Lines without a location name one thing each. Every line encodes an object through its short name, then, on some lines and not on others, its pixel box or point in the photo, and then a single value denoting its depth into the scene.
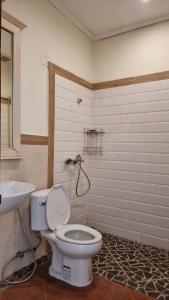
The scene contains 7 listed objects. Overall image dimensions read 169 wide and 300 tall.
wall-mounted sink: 1.52
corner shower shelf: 3.14
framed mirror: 1.94
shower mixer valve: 2.75
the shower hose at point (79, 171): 2.97
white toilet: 1.90
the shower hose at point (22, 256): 1.99
